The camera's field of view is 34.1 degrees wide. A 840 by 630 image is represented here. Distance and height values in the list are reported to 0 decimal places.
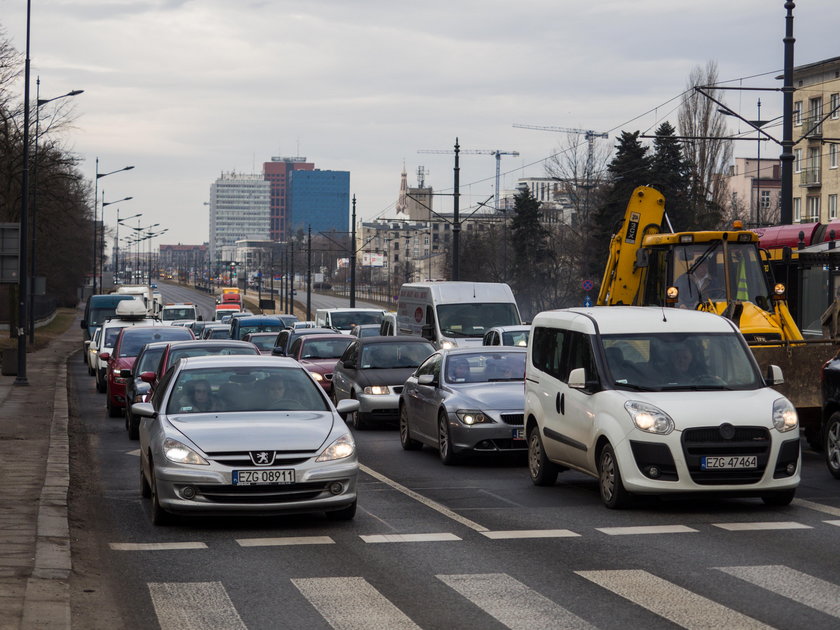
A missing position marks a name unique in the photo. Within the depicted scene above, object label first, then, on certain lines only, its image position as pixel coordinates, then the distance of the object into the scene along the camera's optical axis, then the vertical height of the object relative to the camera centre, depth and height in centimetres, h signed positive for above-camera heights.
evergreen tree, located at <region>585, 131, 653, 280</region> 7269 +449
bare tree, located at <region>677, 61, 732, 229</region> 7569 +728
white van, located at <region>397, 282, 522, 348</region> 3294 -97
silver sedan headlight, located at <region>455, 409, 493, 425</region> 1639 -175
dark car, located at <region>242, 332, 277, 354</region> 3917 -209
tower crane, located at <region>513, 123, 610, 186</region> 7846 +677
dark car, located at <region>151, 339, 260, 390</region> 2036 -125
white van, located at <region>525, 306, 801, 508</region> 1165 -119
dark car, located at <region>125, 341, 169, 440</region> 2117 -183
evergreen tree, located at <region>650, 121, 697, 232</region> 7412 +523
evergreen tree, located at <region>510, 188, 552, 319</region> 9338 +220
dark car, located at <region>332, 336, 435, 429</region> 2234 -171
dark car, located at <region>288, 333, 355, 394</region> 2796 -168
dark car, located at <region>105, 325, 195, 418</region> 2595 -182
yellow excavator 1694 -25
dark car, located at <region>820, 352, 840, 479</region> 1447 -146
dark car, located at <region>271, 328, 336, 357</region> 3131 -167
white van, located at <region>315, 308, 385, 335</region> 4650 -169
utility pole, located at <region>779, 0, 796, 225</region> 2647 +294
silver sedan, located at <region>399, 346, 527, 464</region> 1638 -163
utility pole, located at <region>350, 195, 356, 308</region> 6158 +41
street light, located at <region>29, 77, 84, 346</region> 4147 +281
